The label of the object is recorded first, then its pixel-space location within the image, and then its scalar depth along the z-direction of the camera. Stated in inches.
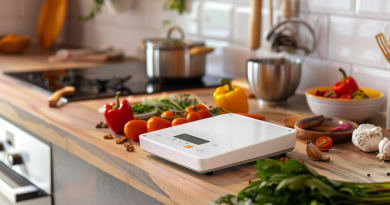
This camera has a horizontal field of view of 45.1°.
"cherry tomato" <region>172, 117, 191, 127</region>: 44.9
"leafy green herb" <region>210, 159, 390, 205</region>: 25.8
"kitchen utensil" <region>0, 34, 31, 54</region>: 101.3
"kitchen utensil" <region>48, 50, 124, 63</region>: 93.7
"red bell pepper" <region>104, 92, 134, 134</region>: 46.2
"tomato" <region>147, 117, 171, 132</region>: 43.9
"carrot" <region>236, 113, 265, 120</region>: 49.7
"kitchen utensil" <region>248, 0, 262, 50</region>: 66.5
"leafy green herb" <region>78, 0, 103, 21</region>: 102.0
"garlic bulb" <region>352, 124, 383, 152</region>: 40.1
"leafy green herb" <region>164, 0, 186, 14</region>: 84.1
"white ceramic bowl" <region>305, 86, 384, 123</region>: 48.4
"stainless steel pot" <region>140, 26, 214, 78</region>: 69.9
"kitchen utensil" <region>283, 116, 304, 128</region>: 48.4
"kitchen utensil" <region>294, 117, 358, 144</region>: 42.6
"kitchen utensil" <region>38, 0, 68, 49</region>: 110.2
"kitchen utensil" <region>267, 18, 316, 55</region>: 62.1
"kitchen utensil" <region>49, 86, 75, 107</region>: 58.5
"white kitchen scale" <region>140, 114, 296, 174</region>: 35.2
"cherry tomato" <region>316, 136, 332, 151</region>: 40.9
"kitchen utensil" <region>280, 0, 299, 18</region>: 63.6
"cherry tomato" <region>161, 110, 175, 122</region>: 46.9
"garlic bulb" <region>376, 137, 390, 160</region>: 38.1
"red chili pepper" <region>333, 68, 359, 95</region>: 50.4
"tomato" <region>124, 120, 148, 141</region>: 43.9
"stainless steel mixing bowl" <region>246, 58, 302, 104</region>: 56.4
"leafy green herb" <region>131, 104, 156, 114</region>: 51.0
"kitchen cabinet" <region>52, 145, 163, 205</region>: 42.2
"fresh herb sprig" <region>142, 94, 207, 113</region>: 52.6
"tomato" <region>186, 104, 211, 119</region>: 47.9
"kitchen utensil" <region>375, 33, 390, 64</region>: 44.8
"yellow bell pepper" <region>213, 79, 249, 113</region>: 53.2
